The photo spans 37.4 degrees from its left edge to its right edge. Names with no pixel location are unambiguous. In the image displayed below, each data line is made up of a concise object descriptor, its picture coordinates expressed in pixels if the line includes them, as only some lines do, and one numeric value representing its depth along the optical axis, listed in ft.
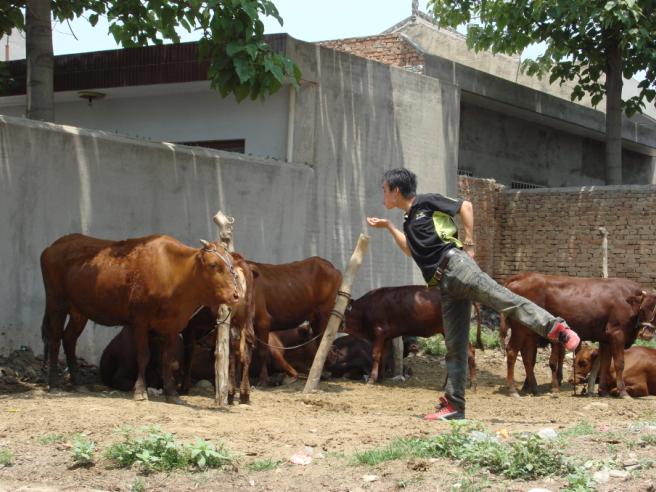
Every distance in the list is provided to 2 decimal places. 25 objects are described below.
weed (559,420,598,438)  22.13
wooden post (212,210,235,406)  31.32
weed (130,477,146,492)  19.30
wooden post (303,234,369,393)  37.42
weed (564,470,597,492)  16.99
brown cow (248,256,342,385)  39.06
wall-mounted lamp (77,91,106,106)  51.48
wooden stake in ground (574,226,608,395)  54.55
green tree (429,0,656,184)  59.26
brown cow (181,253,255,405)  32.96
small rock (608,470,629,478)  17.70
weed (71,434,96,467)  20.67
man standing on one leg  25.21
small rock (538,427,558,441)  20.64
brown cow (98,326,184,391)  33.71
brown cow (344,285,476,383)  42.09
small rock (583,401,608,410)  34.42
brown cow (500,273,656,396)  39.58
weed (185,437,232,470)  20.20
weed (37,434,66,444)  22.75
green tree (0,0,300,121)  36.88
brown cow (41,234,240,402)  31.01
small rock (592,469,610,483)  17.51
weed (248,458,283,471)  20.38
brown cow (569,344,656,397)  40.06
